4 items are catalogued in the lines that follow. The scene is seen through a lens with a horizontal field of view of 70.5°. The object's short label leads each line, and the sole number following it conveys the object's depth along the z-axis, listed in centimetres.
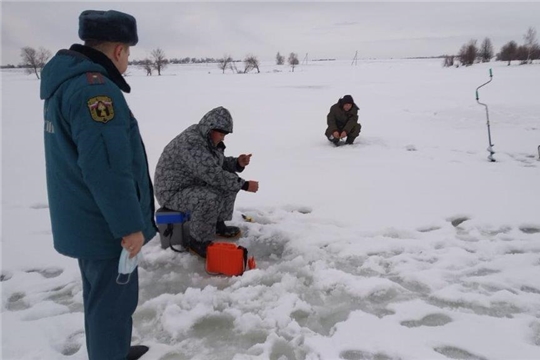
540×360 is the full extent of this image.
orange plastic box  297
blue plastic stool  320
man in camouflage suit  311
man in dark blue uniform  151
